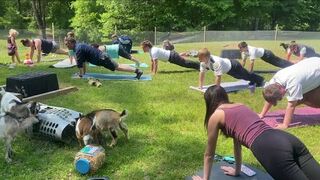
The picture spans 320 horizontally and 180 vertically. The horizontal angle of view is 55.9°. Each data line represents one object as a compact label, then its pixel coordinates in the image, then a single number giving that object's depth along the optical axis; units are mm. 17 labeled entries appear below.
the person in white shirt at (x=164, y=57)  10102
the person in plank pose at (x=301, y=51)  11199
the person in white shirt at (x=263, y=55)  9943
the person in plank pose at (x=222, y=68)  7693
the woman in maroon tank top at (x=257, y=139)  2949
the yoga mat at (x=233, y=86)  8054
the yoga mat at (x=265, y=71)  10728
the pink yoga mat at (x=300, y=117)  5833
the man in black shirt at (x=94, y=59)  9046
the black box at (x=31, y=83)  6703
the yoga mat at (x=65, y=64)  11101
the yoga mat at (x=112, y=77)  9344
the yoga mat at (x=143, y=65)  11581
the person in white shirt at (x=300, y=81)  5146
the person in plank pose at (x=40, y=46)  11873
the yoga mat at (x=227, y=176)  3724
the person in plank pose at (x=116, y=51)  12091
